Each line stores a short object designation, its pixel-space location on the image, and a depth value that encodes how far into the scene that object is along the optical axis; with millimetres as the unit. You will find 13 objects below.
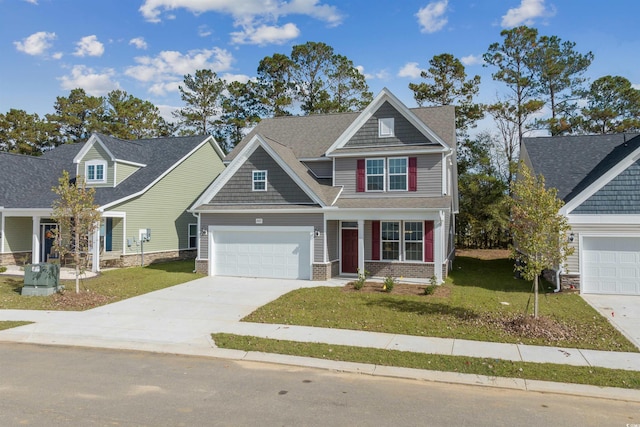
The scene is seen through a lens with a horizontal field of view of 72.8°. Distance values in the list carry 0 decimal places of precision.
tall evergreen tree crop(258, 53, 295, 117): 41594
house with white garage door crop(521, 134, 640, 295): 14773
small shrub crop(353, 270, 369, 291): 15523
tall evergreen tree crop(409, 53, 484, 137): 34094
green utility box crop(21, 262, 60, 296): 14227
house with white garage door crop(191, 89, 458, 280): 17812
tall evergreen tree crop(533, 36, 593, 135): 34156
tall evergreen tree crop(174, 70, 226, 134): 44781
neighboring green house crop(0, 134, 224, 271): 22016
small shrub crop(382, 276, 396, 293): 15070
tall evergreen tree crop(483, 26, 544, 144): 34406
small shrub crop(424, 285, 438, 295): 14395
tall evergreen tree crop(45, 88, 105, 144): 45719
